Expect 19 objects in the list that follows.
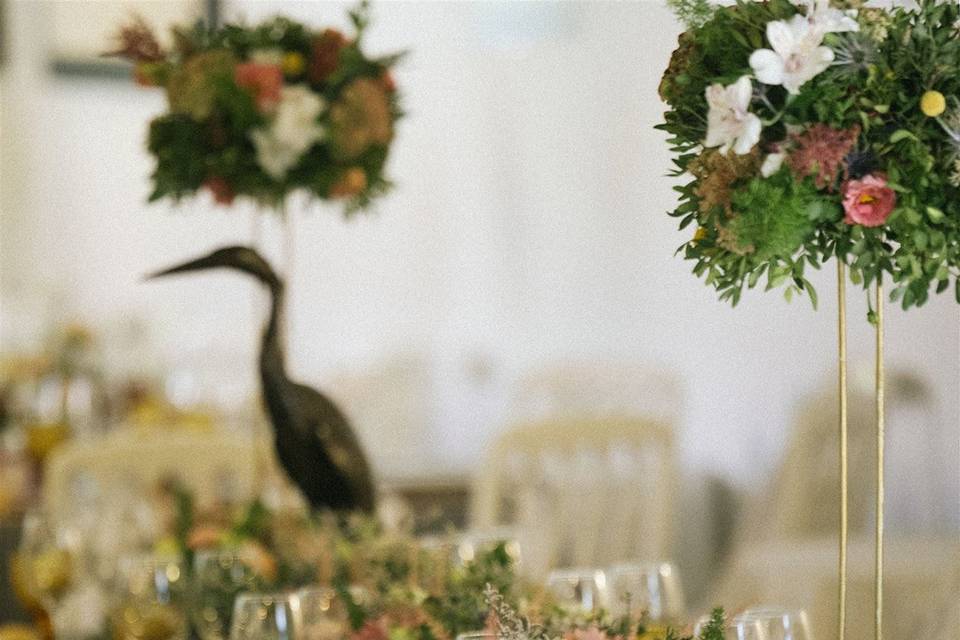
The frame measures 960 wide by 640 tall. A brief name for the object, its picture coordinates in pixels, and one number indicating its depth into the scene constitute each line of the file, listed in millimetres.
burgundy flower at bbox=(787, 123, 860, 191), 2960
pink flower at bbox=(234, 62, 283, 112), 4819
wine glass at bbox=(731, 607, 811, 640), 3166
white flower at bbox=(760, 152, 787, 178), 2977
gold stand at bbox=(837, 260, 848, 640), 3089
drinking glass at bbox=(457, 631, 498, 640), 3122
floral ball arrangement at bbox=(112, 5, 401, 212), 4799
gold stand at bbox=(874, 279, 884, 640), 3051
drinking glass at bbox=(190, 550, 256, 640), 4105
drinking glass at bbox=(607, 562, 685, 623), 3627
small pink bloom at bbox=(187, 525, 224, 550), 4564
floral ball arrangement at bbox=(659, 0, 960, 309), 2961
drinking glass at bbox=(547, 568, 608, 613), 3610
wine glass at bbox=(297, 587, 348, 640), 3567
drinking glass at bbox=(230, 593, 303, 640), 3519
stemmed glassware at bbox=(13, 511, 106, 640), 4474
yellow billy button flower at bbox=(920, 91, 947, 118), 2955
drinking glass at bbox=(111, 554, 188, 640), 4217
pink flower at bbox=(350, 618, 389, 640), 3498
